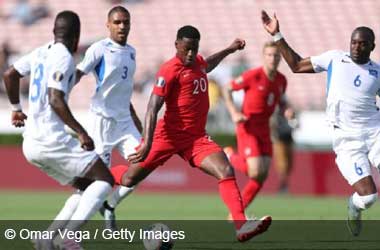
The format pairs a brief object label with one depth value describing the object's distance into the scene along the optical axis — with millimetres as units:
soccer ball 10781
